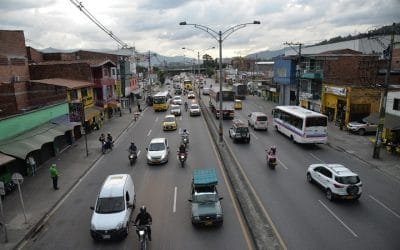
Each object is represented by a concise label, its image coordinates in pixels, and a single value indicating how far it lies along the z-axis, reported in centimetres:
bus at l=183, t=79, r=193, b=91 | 11094
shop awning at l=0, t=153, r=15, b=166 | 1984
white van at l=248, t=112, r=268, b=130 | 3969
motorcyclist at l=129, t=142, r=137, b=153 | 2756
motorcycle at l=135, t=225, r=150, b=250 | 1391
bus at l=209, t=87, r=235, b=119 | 4719
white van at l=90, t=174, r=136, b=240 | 1480
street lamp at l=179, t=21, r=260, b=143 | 3306
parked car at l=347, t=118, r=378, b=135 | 3725
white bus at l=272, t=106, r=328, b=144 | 3095
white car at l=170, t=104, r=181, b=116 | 5428
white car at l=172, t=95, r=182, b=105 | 6694
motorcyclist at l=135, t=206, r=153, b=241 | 1430
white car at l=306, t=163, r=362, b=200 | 1841
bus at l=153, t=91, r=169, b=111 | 5950
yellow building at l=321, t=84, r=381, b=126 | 4059
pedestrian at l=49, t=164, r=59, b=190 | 2120
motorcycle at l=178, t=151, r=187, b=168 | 2612
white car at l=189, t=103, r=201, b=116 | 5294
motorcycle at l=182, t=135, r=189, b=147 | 3190
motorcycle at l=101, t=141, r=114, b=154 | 3113
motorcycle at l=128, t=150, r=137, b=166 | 2725
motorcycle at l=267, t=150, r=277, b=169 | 2500
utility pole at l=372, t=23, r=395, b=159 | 2712
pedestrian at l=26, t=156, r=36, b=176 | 2444
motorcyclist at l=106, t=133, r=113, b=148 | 3170
